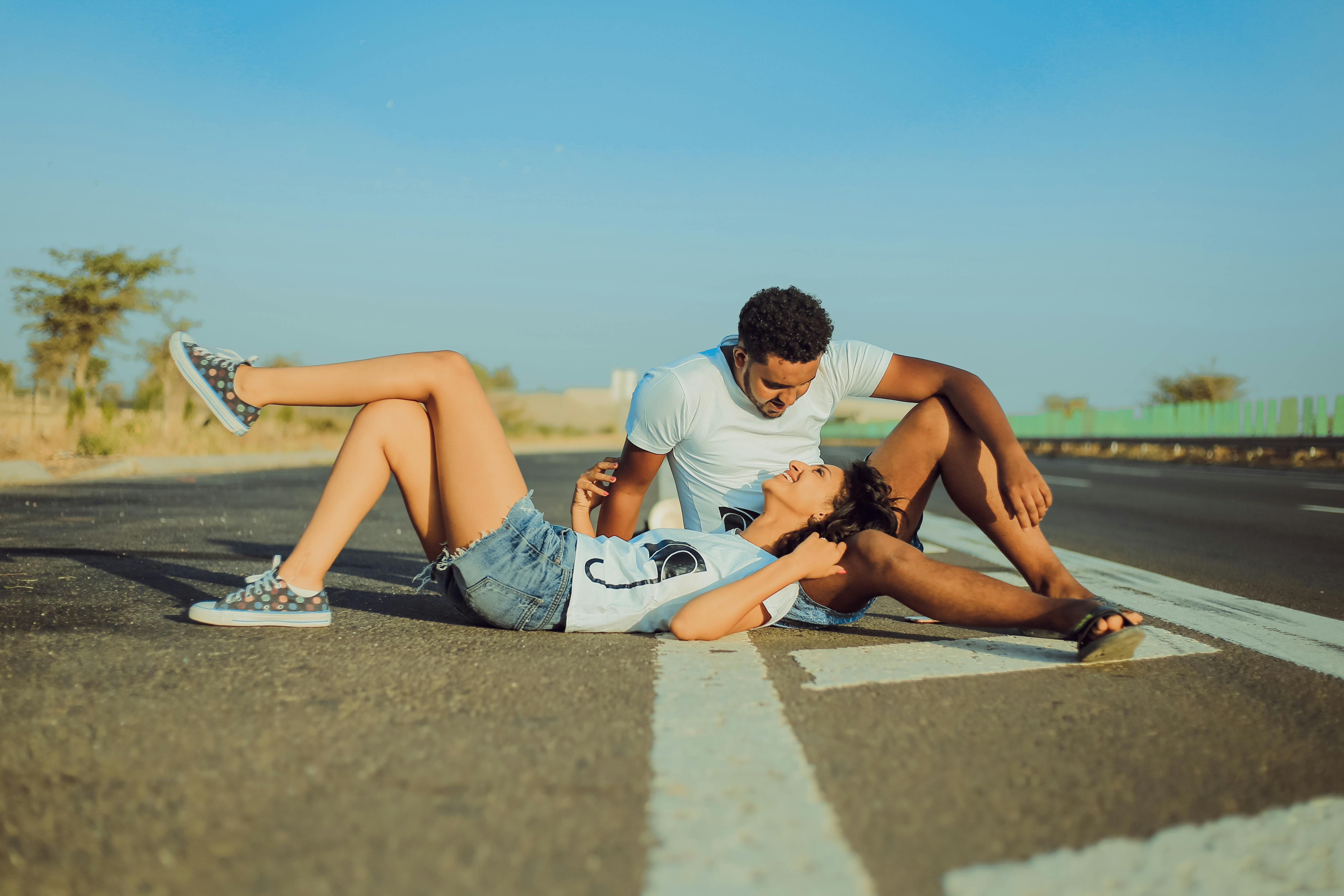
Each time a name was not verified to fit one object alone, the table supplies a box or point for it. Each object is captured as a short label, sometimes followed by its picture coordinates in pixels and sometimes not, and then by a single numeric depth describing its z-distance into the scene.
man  3.37
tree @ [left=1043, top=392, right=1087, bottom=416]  50.44
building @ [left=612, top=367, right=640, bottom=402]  57.28
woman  2.94
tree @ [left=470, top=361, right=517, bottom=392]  78.50
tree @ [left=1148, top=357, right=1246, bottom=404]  41.41
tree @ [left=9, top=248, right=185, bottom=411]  25.17
